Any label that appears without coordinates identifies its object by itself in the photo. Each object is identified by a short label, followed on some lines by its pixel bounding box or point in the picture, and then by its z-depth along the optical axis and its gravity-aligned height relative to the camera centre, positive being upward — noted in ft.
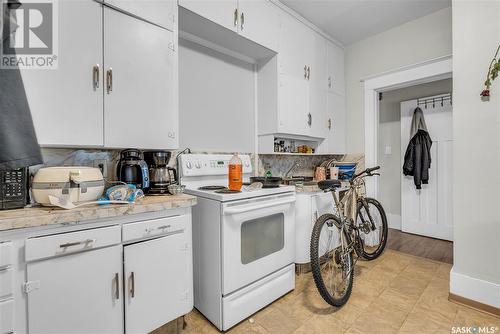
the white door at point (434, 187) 10.62 -1.03
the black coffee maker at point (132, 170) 5.00 -0.05
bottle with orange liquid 5.81 -0.22
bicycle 5.40 -2.17
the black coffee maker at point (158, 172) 5.32 -0.10
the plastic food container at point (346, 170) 9.85 -0.17
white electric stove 4.99 -1.92
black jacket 10.91 +0.63
